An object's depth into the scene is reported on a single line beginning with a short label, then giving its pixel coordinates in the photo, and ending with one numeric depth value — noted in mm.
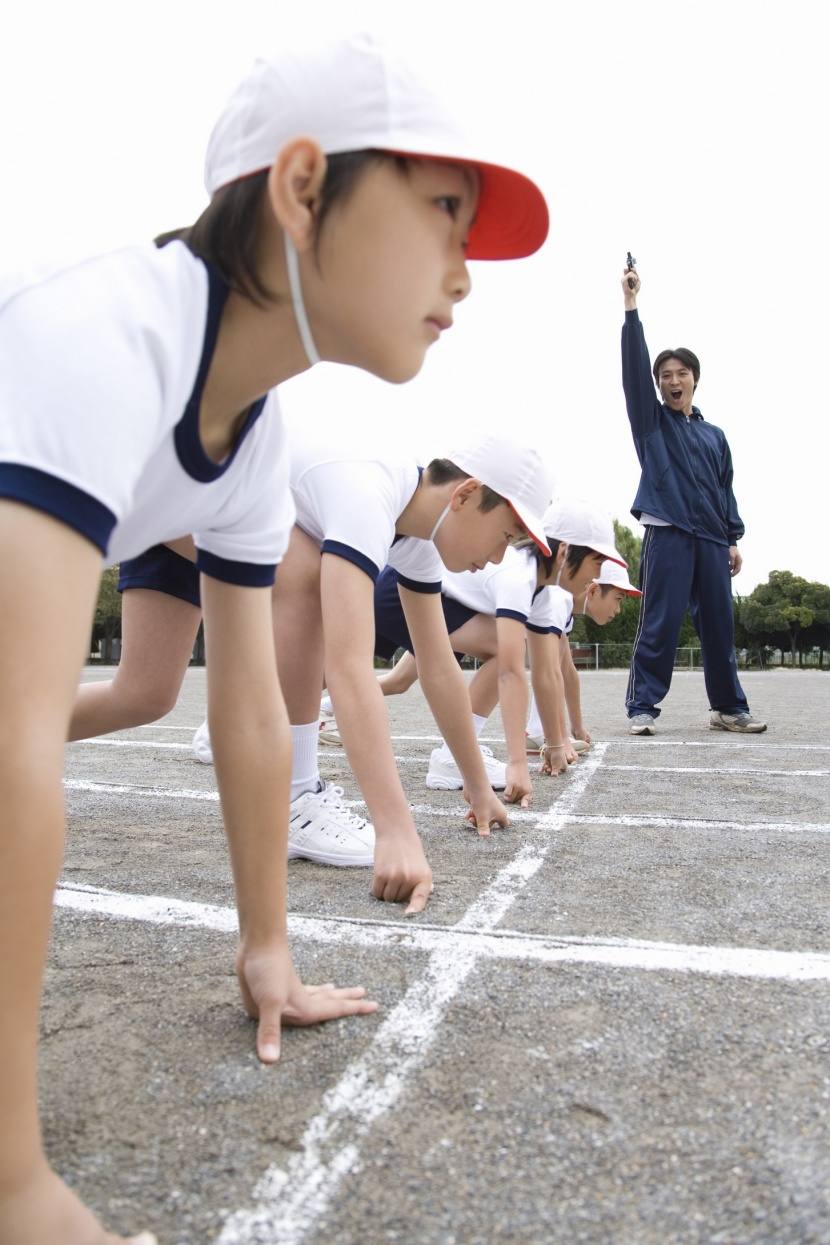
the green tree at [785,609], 65938
